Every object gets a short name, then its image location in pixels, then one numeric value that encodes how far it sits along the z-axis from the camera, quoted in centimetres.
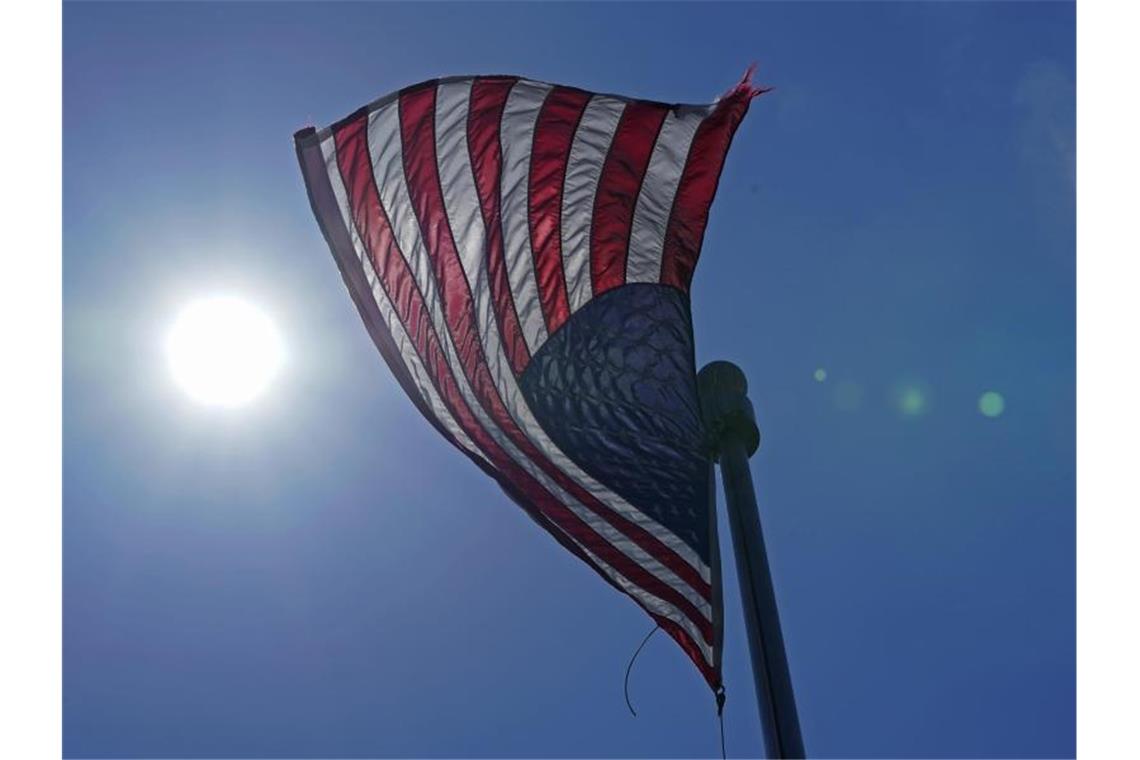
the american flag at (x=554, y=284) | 763
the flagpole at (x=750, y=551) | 503
